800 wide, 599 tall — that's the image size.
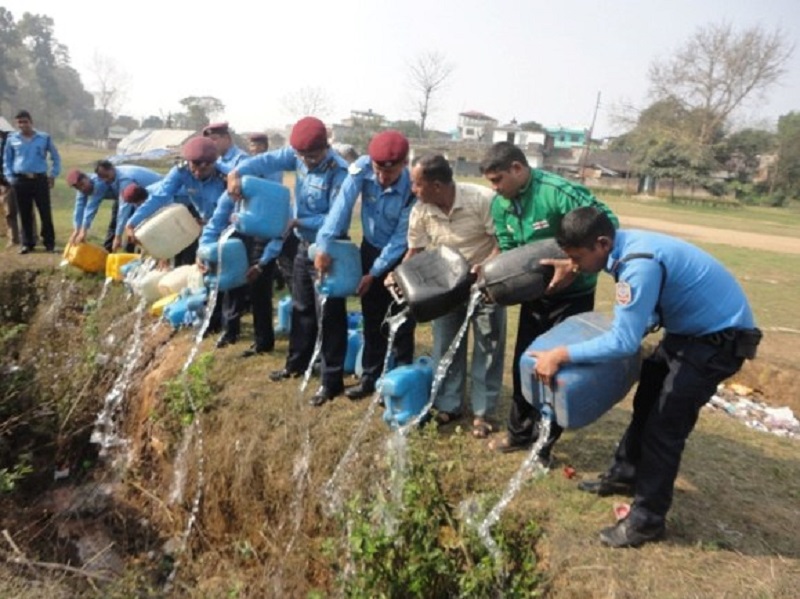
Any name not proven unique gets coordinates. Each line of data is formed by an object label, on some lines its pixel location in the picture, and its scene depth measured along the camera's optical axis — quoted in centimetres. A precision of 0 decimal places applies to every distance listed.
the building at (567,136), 6931
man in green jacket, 328
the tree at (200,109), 5466
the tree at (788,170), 4188
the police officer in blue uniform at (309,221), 418
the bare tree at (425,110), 5056
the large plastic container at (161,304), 596
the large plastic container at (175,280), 610
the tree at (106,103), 6650
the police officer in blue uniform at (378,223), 382
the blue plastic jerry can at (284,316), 576
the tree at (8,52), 4442
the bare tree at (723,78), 4028
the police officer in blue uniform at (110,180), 734
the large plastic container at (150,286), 621
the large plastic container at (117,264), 682
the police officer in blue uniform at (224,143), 633
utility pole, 4371
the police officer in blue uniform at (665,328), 266
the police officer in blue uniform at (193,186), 536
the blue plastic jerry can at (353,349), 486
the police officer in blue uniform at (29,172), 792
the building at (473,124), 7256
